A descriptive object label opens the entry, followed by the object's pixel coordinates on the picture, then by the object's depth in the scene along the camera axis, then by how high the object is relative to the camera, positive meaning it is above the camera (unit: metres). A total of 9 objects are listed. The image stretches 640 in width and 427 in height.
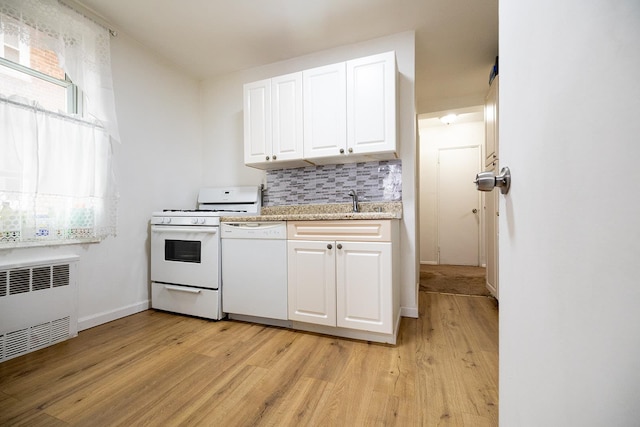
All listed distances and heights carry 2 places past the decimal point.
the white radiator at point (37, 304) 1.62 -0.57
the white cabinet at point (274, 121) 2.34 +0.83
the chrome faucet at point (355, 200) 2.35 +0.12
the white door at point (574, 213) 0.25 +0.00
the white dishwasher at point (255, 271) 2.05 -0.45
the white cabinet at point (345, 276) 1.77 -0.43
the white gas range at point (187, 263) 2.24 -0.42
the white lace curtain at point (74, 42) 1.71 +1.22
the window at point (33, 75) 1.68 +0.96
